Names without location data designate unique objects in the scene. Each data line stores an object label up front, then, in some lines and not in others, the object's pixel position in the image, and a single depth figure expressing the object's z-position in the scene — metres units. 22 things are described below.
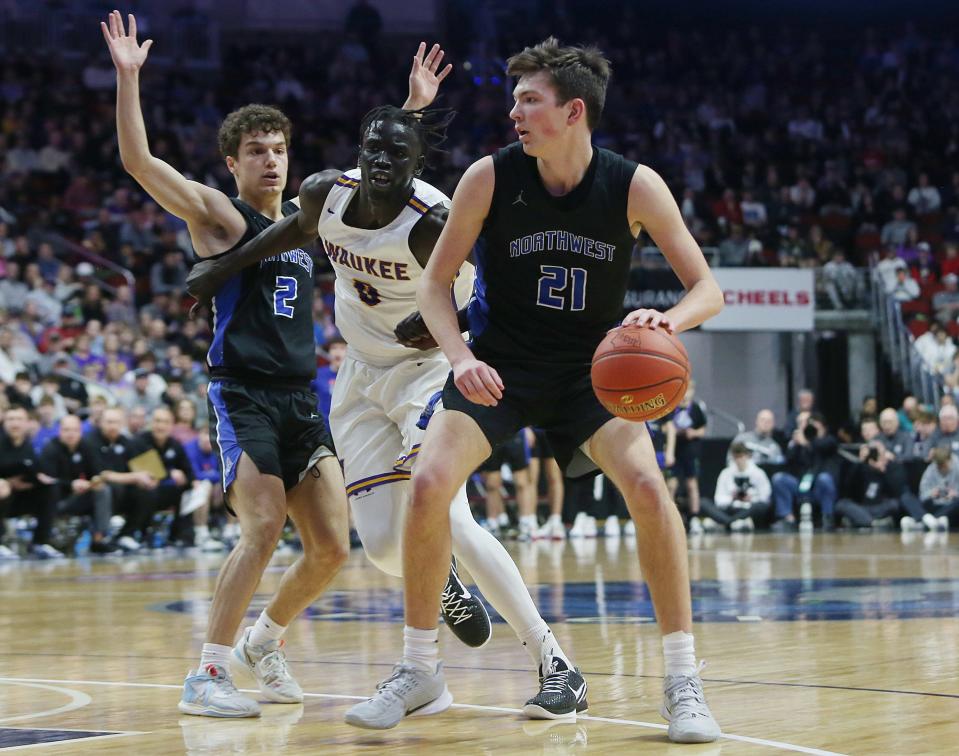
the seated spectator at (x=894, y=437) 16.73
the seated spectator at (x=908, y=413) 17.98
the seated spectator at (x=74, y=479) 13.47
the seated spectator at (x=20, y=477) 13.22
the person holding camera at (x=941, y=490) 16.02
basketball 4.06
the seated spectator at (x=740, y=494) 16.53
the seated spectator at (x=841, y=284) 20.88
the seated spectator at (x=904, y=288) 20.98
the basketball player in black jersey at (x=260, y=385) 5.04
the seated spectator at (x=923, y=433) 16.61
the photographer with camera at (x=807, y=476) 17.14
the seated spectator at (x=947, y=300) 20.66
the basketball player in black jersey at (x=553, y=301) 4.33
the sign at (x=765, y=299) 20.19
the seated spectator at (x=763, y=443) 17.17
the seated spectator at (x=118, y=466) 13.72
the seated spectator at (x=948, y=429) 16.38
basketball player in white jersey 4.86
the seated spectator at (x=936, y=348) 19.66
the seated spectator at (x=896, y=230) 23.05
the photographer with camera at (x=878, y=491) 16.66
